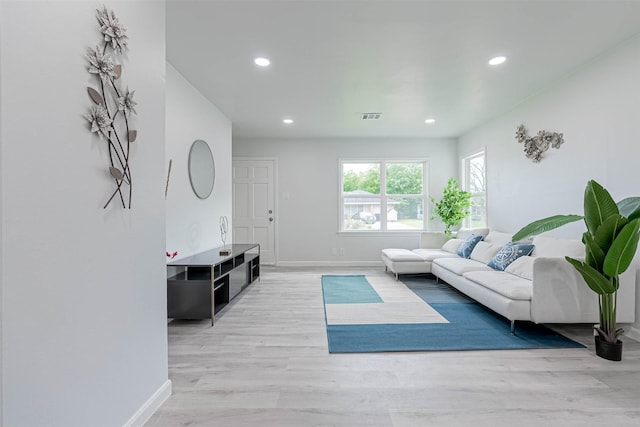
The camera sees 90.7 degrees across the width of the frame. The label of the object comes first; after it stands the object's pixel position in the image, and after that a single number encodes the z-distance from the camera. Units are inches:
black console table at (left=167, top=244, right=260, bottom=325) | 117.6
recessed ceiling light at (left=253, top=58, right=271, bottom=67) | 117.6
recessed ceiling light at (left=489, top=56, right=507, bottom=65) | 117.2
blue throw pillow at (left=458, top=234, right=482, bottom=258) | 182.4
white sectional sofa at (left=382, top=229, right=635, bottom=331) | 104.7
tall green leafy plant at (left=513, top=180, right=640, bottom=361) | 86.4
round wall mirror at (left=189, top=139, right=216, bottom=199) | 144.9
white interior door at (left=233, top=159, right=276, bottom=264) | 247.6
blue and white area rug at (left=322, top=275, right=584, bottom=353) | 100.8
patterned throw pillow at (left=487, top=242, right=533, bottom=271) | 140.6
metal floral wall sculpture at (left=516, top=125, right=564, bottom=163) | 143.6
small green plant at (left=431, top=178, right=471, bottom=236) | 218.8
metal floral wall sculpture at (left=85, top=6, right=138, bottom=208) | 51.9
